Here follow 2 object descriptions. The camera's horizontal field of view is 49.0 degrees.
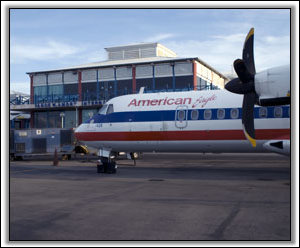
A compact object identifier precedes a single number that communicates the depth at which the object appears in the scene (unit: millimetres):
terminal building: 53356
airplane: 15227
